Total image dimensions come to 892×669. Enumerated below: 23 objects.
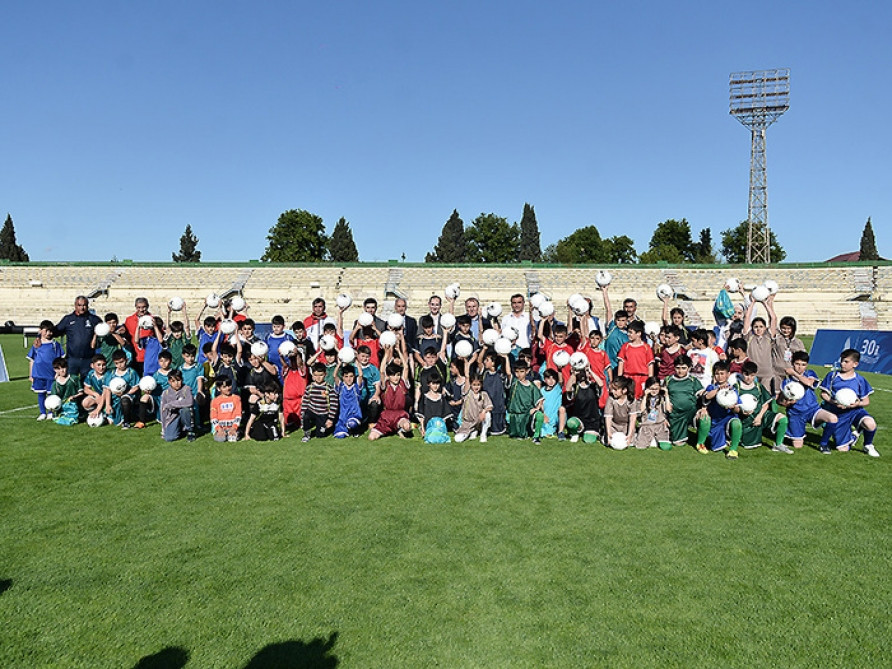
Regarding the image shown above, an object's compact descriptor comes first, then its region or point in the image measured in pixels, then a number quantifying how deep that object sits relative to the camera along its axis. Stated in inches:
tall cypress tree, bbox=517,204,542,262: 2741.1
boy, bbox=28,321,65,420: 340.8
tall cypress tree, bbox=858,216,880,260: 2273.6
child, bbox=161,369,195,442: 293.1
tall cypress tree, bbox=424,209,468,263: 2795.3
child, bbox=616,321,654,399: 305.9
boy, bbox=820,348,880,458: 270.2
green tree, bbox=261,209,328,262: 2305.6
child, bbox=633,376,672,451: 284.7
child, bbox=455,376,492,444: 298.5
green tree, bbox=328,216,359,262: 2551.7
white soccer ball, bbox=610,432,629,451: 278.5
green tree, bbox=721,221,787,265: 2365.9
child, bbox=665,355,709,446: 285.9
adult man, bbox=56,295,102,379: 346.0
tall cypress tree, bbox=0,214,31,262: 2418.8
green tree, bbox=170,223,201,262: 2760.8
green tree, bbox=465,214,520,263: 2824.8
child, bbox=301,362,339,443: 299.3
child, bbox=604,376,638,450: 285.4
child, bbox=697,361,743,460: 275.7
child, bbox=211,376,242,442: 294.2
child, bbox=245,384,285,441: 296.5
